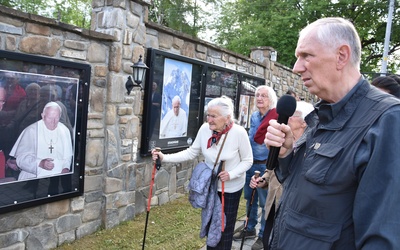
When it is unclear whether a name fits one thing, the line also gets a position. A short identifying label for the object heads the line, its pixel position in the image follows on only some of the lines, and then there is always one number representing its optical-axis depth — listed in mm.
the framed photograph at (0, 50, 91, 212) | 3021
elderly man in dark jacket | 1095
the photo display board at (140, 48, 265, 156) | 4750
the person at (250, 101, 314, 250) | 2842
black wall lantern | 4099
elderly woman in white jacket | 3256
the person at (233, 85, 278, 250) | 4066
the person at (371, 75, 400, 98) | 3102
